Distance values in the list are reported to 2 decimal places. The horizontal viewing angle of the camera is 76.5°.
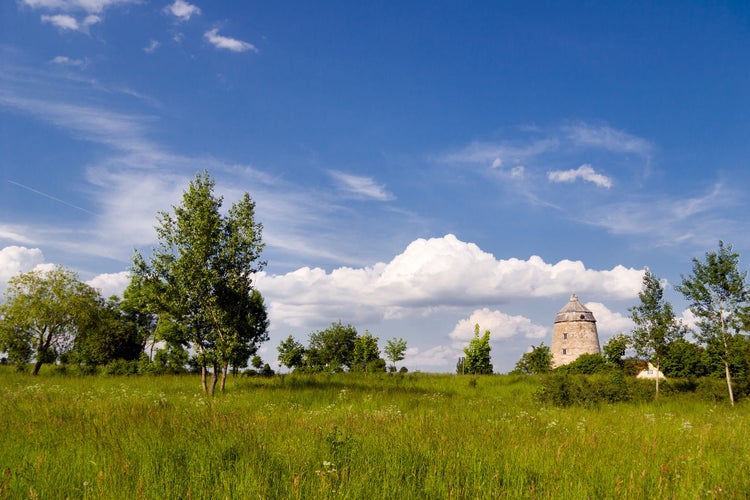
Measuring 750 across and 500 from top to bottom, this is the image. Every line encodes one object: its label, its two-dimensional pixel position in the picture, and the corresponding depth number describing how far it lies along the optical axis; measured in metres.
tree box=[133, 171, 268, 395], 20.55
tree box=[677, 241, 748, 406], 27.80
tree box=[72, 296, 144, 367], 44.47
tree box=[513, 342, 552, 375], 56.25
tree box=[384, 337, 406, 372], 56.31
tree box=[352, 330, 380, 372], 57.94
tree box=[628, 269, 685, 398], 31.78
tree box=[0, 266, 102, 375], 42.94
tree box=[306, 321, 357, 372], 68.12
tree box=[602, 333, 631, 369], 46.84
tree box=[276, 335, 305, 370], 57.72
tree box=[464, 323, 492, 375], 53.44
